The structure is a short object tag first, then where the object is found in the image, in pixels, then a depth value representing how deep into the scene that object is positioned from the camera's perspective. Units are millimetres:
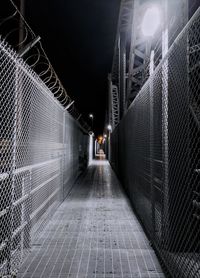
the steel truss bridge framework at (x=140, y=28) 4090
